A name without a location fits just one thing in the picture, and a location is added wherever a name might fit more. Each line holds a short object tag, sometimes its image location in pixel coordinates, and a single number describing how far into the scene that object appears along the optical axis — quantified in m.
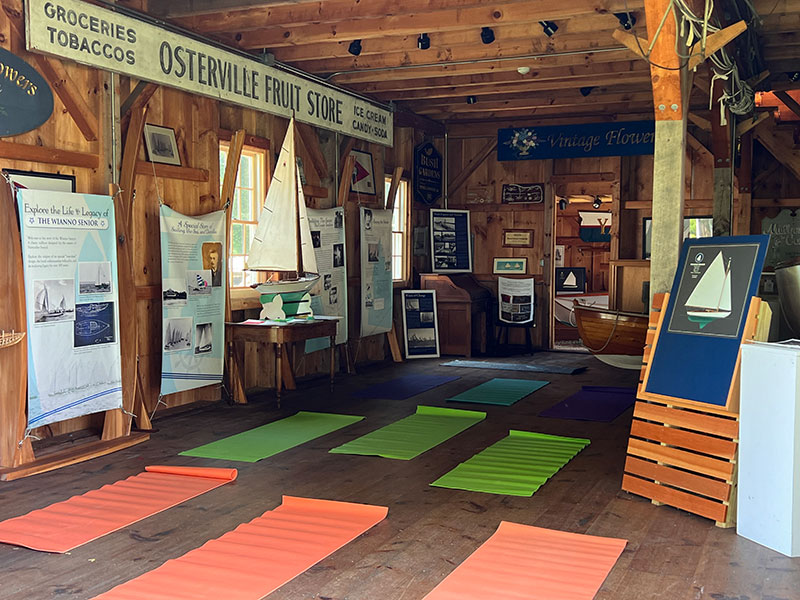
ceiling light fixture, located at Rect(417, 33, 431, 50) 7.42
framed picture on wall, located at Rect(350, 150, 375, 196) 9.64
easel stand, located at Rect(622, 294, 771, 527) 4.11
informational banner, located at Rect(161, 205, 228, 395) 6.43
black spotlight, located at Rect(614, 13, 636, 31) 6.35
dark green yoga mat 7.63
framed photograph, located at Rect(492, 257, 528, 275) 11.74
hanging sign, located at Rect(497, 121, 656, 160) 10.70
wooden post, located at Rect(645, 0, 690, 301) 4.88
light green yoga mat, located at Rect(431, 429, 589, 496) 4.78
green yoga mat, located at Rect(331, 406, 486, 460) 5.59
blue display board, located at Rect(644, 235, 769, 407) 4.25
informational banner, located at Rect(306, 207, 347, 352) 8.45
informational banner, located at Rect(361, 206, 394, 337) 9.62
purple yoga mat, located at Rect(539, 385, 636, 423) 6.90
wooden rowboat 9.00
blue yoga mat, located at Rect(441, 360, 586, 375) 9.57
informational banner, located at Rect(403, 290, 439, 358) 10.68
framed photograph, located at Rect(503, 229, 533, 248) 11.70
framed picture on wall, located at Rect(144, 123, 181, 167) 6.43
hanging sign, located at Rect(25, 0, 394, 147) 5.07
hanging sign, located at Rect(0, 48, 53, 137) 5.09
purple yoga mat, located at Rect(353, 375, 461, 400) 7.87
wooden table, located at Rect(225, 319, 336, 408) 6.85
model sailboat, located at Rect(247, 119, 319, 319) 6.95
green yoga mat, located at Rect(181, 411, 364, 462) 5.49
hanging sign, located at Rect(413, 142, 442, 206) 11.42
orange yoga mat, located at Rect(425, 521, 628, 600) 3.23
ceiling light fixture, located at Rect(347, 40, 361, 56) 7.45
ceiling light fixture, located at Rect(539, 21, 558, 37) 6.94
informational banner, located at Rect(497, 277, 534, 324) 11.38
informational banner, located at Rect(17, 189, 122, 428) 5.11
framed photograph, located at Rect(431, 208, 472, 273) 11.50
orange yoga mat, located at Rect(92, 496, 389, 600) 3.22
